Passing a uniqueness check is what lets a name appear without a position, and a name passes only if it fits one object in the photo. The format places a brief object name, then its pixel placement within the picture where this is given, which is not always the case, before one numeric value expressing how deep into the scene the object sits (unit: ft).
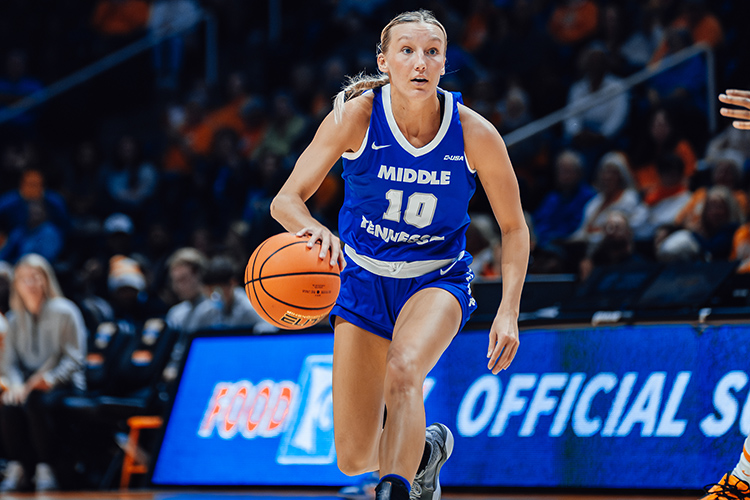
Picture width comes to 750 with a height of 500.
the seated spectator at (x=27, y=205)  75.56
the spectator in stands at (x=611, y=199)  53.26
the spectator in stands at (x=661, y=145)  57.16
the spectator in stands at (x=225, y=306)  51.19
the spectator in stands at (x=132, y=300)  59.72
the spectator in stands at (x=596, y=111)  61.46
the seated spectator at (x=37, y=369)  50.19
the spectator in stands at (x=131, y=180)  79.42
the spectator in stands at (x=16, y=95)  87.97
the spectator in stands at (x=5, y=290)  60.39
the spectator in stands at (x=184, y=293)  52.65
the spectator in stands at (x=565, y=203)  57.16
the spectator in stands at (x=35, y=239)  73.10
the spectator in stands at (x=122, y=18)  93.66
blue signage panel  33.76
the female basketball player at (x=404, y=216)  25.08
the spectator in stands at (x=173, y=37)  90.63
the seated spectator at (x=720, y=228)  45.27
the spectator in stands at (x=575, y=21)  69.46
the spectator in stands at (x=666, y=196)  52.54
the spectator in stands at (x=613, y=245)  45.55
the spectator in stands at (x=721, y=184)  49.34
